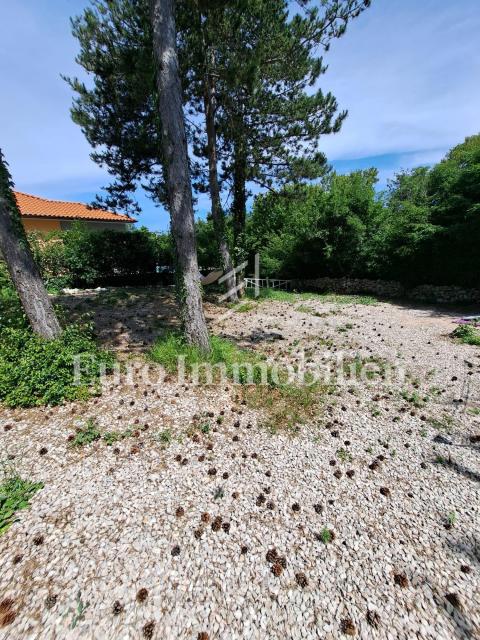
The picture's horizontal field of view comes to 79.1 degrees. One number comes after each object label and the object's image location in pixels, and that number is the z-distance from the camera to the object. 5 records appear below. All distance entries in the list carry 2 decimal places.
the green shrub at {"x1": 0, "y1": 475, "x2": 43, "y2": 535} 2.39
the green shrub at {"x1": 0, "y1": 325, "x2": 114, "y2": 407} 3.96
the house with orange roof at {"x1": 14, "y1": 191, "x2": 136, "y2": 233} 17.85
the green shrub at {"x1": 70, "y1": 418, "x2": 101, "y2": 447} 3.29
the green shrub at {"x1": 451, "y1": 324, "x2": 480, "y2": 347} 6.35
